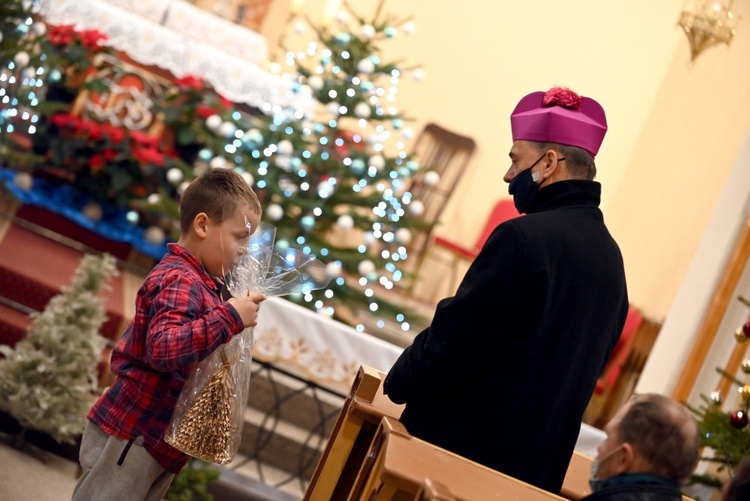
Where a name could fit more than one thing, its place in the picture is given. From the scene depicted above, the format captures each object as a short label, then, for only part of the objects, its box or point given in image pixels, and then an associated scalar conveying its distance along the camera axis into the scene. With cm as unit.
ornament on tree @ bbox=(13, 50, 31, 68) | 1112
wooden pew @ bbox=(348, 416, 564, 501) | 319
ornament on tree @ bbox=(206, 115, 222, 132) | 1216
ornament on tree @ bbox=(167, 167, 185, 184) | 1198
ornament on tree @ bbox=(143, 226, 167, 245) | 1240
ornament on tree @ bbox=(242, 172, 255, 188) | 1189
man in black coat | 392
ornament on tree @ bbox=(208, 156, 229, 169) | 1180
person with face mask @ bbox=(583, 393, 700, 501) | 323
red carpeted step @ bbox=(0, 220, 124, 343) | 994
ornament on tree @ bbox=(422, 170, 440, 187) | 1299
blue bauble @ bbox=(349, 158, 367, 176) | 1248
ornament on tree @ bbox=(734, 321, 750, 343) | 707
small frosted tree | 779
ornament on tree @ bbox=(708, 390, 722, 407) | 750
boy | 404
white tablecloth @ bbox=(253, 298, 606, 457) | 904
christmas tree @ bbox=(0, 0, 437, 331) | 1221
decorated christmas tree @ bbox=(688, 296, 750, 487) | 699
